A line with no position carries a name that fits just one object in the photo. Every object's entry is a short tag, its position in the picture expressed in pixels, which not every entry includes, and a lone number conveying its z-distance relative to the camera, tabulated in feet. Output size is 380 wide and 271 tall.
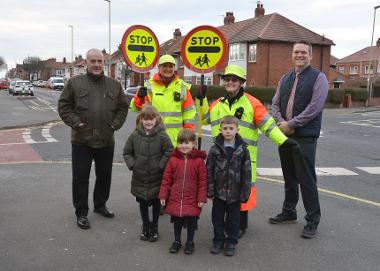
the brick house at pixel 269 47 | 126.21
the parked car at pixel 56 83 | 213.01
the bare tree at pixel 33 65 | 397.92
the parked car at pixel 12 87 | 149.28
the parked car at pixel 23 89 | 139.44
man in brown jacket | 15.76
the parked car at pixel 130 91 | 89.40
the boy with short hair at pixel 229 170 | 13.53
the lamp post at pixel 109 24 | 144.85
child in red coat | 13.62
